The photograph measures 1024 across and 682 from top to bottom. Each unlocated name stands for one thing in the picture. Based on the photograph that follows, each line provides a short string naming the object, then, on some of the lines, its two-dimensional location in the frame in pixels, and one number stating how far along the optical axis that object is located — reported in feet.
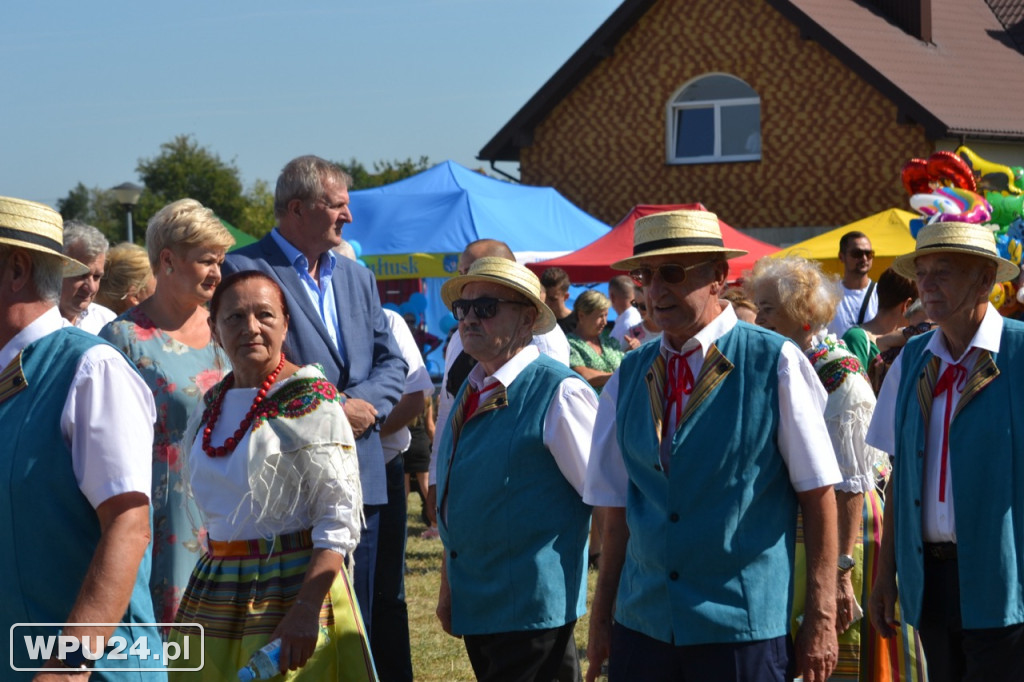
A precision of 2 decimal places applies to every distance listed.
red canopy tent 48.83
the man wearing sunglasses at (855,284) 31.53
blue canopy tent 57.72
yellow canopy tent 44.91
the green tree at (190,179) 183.93
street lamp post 73.92
